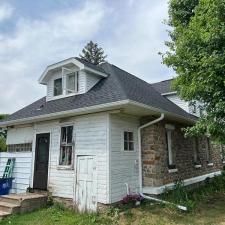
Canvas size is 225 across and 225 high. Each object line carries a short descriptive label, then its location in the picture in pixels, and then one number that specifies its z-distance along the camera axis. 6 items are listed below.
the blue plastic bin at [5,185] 11.12
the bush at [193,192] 9.23
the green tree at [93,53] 43.93
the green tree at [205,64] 7.82
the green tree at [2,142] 22.23
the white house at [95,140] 9.04
